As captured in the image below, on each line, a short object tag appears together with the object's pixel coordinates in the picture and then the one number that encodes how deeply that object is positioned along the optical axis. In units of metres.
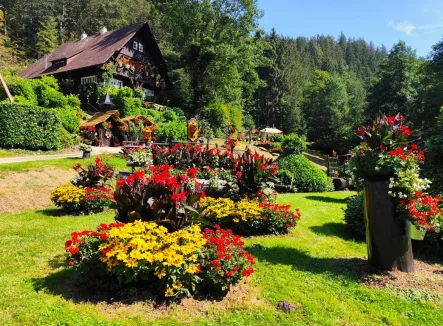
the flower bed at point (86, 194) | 8.71
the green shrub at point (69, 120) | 22.10
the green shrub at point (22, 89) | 25.83
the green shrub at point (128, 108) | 28.58
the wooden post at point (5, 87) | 21.61
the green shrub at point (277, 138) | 40.88
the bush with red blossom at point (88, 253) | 4.23
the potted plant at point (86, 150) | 15.36
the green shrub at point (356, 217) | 7.63
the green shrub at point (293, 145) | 14.96
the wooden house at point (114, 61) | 33.16
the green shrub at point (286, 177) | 14.05
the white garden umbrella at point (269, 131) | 42.47
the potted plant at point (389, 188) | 5.29
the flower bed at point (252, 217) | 7.15
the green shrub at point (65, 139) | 19.50
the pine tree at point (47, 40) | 49.53
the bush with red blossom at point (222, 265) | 4.23
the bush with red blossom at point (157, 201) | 4.73
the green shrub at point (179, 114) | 32.97
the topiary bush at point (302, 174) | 14.34
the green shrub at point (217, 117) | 36.61
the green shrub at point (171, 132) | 24.92
